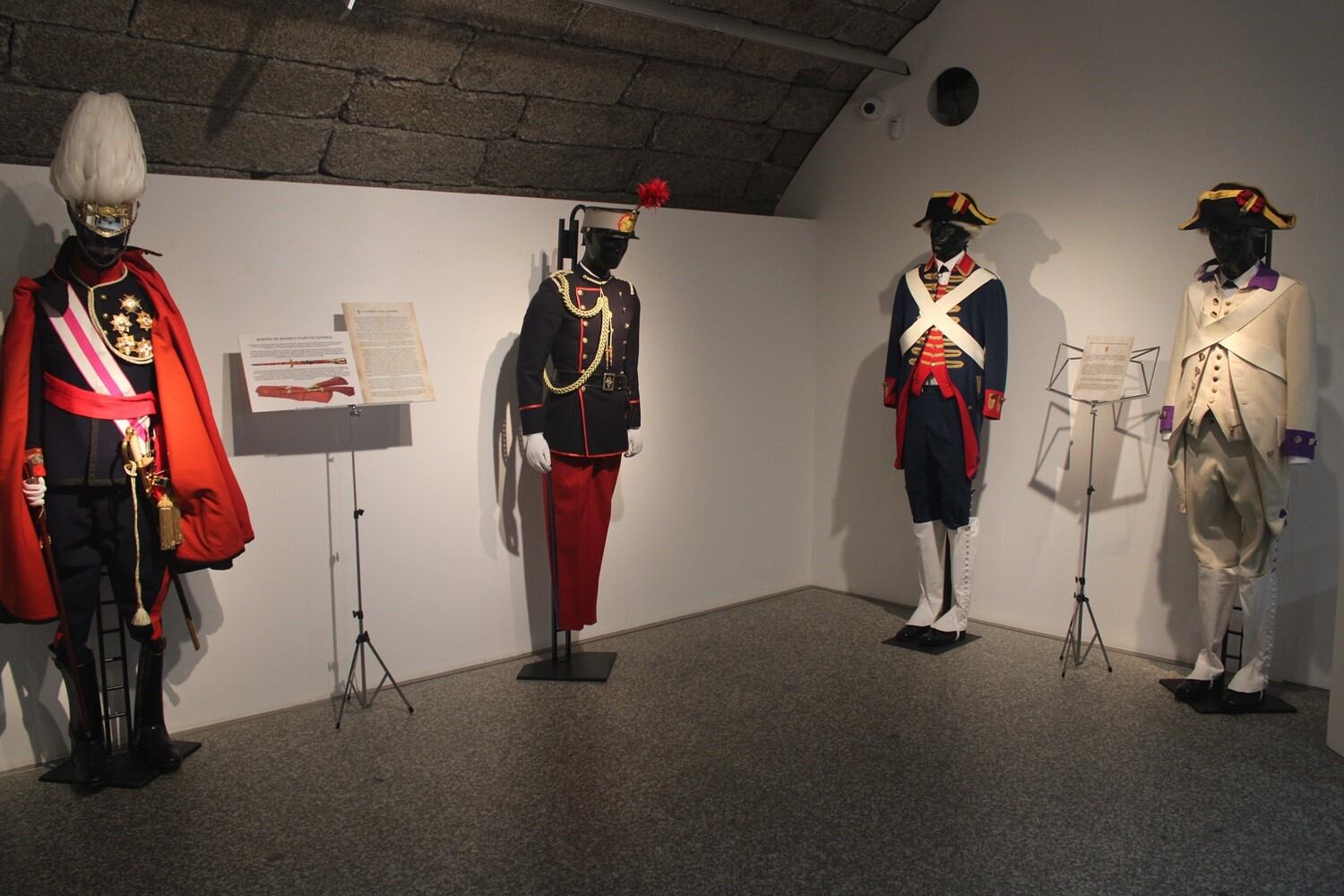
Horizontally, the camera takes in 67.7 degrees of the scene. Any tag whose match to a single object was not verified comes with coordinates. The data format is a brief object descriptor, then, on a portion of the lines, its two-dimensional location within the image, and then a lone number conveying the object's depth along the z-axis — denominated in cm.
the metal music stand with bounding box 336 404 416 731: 356
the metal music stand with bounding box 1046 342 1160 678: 396
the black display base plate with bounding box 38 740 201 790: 303
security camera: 485
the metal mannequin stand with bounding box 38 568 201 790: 306
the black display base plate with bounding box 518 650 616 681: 390
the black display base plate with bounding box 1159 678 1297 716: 349
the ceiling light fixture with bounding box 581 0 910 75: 383
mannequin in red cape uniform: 281
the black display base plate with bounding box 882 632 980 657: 420
